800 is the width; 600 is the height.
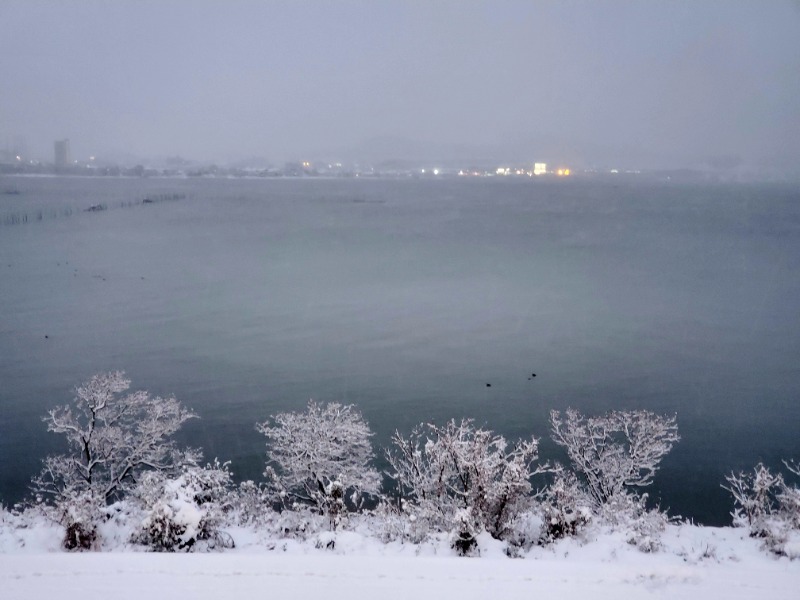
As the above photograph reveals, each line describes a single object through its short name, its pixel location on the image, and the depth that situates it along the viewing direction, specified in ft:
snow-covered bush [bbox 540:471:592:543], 34.37
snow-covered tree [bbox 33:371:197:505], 47.83
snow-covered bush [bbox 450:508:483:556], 31.94
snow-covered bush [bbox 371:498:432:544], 33.86
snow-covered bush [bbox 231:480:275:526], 37.32
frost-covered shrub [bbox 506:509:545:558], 34.88
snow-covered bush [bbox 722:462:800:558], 32.21
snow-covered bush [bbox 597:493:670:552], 32.58
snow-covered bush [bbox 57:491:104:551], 32.12
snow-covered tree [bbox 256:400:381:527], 49.73
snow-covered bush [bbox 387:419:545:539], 35.83
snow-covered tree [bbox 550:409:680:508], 49.62
